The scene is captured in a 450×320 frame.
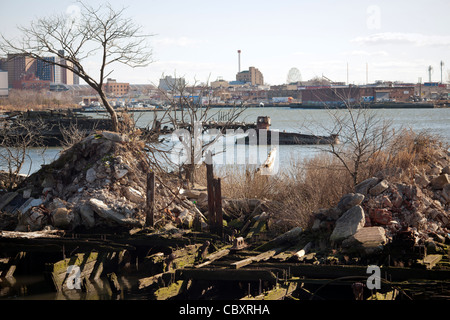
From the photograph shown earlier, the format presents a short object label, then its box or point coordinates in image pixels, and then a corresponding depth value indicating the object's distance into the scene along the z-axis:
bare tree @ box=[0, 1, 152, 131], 17.83
